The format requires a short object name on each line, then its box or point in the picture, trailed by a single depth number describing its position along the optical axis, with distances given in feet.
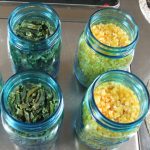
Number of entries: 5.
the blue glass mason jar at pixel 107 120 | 1.58
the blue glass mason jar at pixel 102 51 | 1.78
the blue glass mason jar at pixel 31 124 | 1.57
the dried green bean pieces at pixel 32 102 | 1.62
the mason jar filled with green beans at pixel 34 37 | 1.75
